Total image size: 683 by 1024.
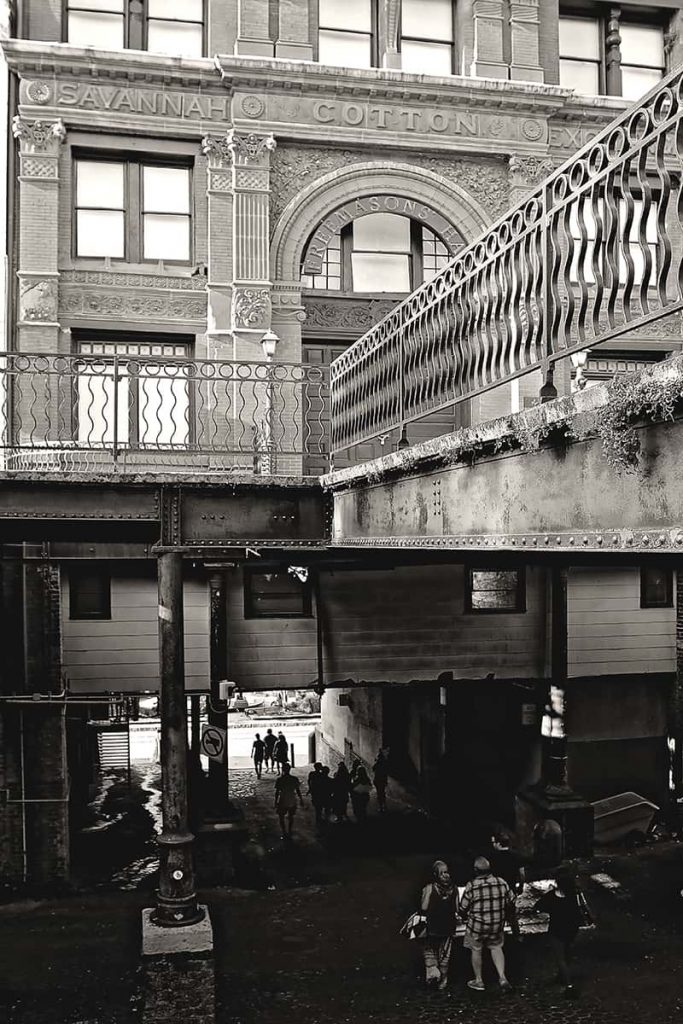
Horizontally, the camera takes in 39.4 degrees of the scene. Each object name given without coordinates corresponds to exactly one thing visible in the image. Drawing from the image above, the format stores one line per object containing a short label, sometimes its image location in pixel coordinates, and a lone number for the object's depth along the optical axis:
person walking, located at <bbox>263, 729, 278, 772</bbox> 24.21
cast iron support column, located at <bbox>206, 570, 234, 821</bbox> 15.87
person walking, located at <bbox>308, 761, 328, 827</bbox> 19.42
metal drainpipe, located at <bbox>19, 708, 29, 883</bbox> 14.91
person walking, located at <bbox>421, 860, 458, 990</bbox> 11.12
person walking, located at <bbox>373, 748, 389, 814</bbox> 20.44
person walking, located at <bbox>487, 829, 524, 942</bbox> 11.42
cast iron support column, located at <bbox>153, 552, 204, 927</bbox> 11.32
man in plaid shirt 10.47
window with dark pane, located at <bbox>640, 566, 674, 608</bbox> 17.83
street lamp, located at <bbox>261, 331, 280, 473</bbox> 11.09
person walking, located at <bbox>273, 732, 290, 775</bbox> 21.44
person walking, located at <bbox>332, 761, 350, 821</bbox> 19.23
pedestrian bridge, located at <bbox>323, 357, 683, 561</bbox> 4.71
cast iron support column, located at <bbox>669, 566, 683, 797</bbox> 17.77
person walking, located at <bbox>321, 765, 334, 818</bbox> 19.38
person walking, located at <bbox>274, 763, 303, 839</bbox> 18.11
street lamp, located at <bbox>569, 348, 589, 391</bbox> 11.39
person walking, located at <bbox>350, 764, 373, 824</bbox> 19.56
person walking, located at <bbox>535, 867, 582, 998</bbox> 10.74
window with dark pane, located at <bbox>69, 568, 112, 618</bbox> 15.71
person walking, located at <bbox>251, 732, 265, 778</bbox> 23.80
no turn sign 15.89
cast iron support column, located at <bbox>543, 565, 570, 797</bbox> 17.11
